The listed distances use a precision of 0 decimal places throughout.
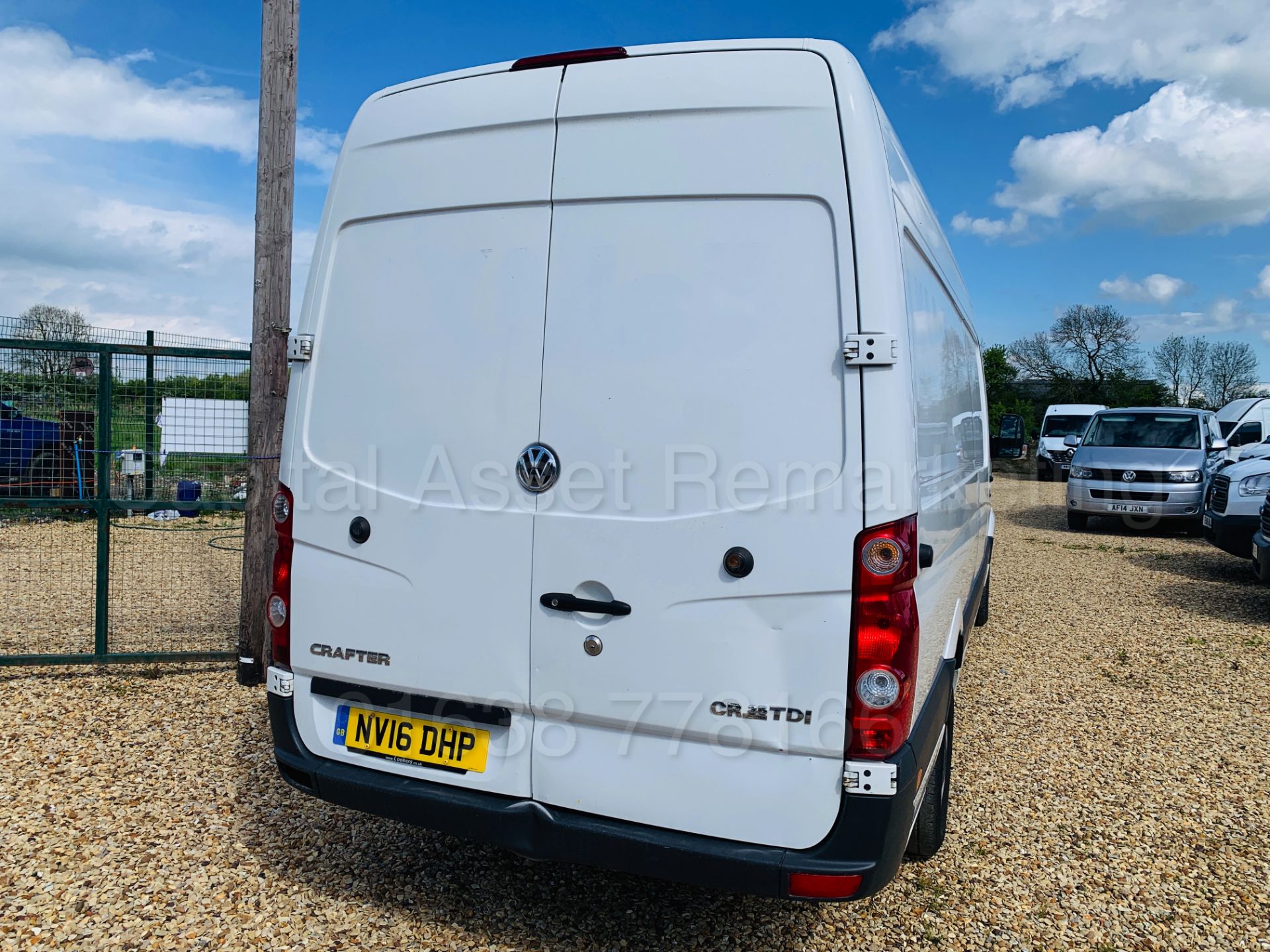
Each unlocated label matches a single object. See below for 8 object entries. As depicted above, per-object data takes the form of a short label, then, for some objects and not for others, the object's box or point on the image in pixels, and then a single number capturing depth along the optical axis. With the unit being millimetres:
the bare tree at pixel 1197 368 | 48188
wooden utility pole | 5223
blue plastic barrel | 5512
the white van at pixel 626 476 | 2354
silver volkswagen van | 14258
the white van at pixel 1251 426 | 20188
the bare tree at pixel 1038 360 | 45625
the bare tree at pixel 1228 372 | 47250
